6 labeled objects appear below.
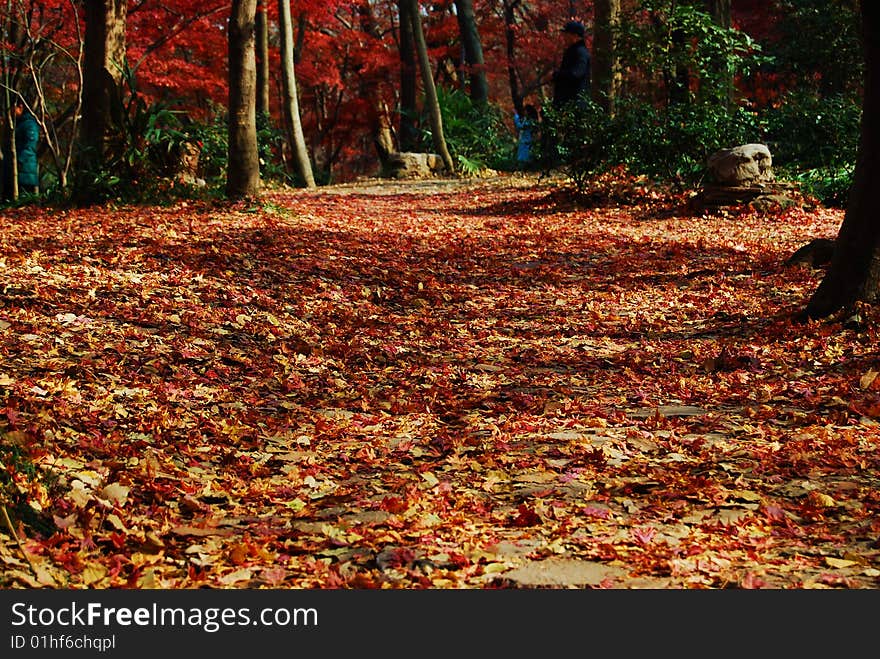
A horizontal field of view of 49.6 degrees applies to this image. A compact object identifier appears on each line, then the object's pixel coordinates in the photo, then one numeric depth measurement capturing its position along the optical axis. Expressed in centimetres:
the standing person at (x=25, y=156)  1257
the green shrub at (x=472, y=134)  1878
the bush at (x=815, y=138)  1210
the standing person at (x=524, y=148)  1780
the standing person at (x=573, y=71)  1549
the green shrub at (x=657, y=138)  1211
